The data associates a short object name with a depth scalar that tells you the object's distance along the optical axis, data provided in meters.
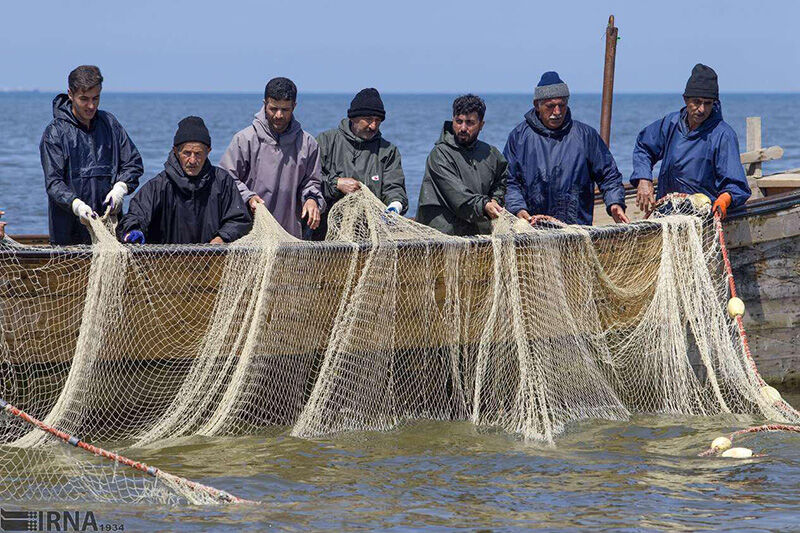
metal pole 23.73
